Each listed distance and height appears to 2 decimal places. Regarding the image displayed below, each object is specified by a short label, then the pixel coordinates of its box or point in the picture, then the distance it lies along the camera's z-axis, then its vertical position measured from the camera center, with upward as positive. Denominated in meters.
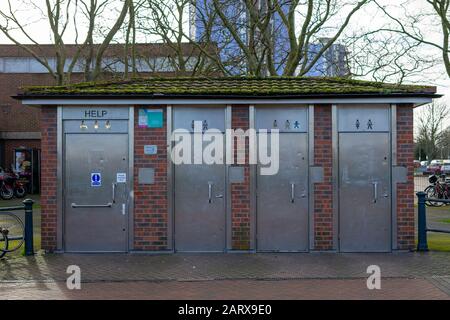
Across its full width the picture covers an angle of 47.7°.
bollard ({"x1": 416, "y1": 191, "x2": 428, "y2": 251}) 9.25 -1.24
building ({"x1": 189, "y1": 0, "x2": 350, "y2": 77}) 19.42 +4.90
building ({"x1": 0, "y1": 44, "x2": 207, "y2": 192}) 25.44 +4.08
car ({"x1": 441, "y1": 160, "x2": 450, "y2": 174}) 44.33 -0.45
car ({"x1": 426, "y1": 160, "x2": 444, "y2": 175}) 48.22 -0.39
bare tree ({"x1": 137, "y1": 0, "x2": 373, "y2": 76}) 17.95 +5.01
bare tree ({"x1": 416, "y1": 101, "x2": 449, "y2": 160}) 63.72 +3.66
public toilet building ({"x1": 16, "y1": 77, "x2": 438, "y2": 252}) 9.16 -0.25
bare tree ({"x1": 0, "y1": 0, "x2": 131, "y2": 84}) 17.91 +4.80
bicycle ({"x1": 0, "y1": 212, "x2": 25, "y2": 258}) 8.80 -1.17
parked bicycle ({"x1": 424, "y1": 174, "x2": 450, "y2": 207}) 19.97 -1.10
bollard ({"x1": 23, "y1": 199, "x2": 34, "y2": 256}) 9.04 -1.15
